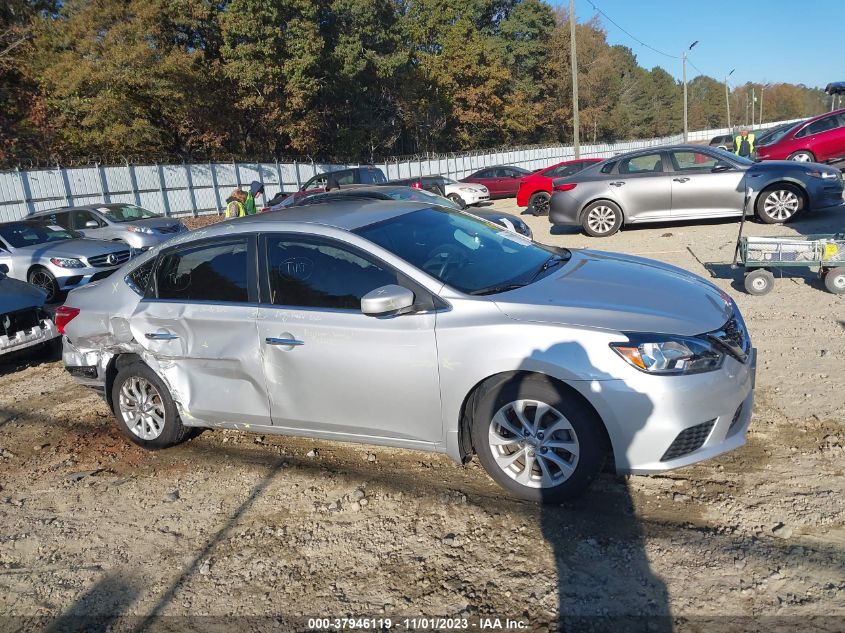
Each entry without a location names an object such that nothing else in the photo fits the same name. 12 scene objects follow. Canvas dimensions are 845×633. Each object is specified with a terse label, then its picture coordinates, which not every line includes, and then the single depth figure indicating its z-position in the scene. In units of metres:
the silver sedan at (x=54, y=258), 11.30
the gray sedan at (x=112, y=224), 14.69
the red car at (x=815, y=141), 16.20
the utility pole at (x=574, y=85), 28.14
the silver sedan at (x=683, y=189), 11.02
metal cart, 7.03
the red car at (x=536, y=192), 18.81
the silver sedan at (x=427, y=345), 3.45
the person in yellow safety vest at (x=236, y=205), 11.25
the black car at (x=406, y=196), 10.45
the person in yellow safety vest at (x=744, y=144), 20.53
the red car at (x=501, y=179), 26.39
